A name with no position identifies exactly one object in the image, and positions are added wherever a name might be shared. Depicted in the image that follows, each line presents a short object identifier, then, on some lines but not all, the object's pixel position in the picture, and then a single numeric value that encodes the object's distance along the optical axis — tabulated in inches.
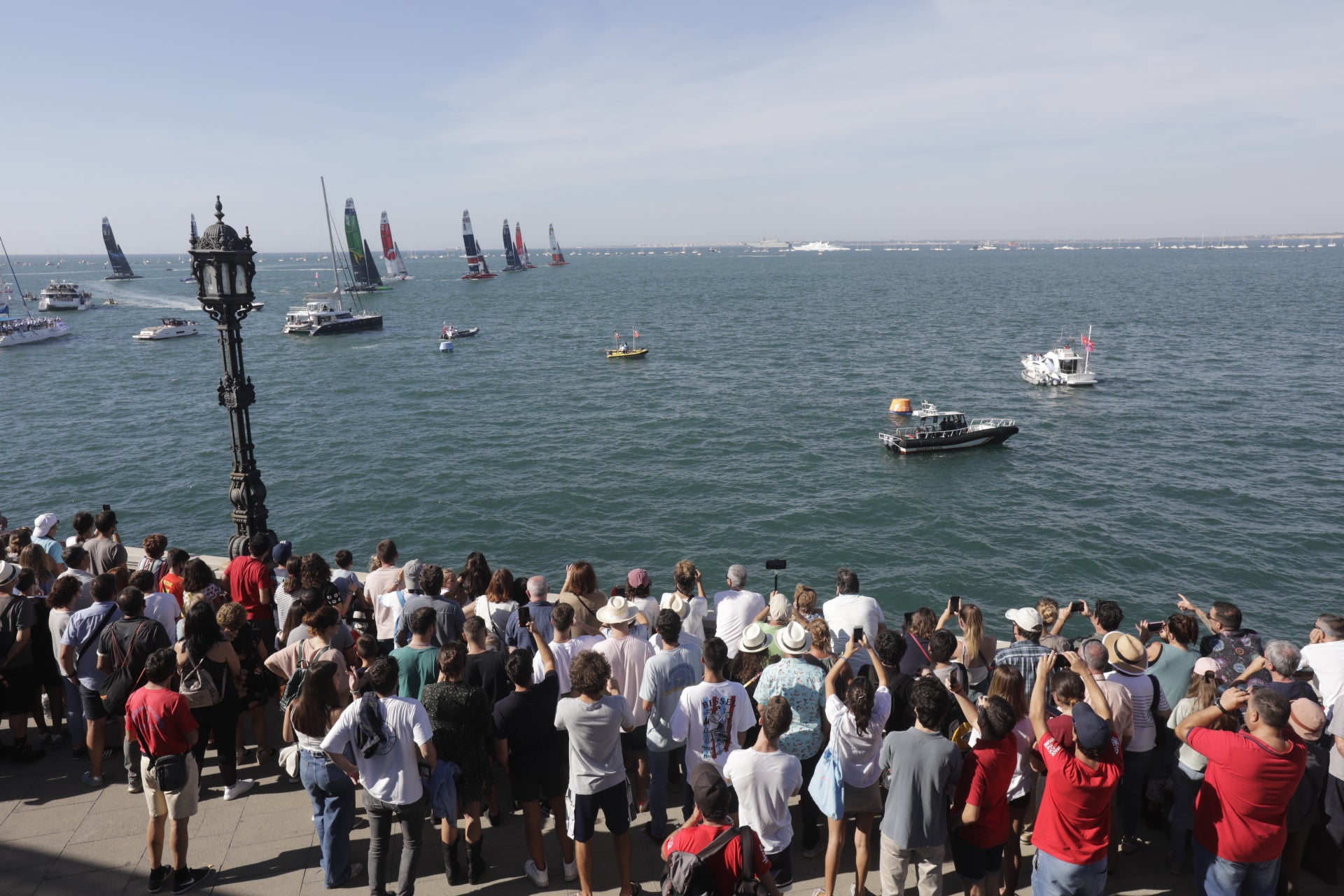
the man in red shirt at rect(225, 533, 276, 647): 287.6
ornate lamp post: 313.4
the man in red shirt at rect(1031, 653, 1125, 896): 171.5
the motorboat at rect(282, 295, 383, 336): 2851.9
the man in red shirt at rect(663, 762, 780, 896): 141.9
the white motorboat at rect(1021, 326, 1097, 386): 1838.1
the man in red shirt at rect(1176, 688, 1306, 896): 173.5
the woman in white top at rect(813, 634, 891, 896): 196.2
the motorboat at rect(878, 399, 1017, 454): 1305.4
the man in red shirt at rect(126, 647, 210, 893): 200.8
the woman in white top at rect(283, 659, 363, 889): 195.2
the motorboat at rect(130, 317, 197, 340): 2760.8
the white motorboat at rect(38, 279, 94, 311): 3937.0
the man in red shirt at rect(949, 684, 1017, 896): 177.9
